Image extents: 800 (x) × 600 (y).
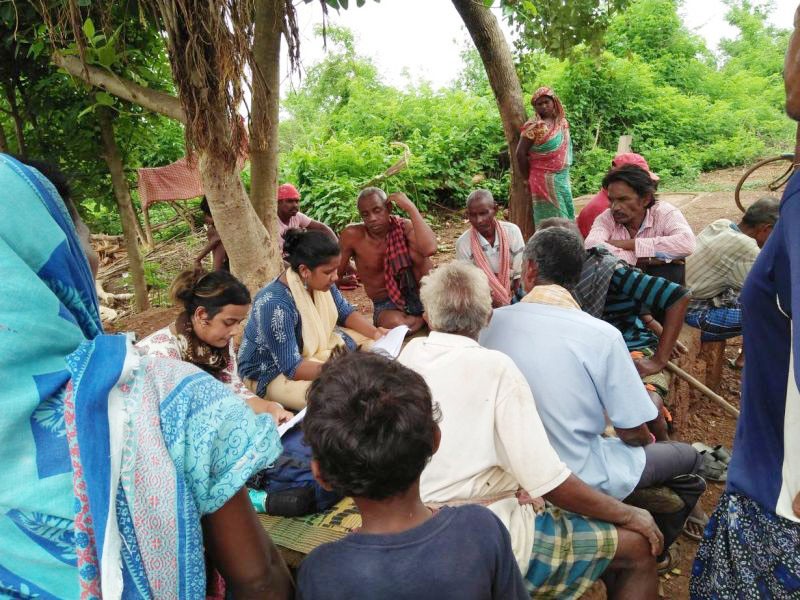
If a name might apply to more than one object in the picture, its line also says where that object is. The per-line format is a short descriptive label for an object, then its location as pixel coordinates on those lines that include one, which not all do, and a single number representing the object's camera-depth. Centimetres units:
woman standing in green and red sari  536
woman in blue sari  83
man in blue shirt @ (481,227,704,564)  197
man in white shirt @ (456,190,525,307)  432
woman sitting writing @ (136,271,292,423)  266
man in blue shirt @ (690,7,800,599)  131
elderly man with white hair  171
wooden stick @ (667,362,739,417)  305
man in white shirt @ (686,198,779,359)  348
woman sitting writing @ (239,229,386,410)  310
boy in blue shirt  112
